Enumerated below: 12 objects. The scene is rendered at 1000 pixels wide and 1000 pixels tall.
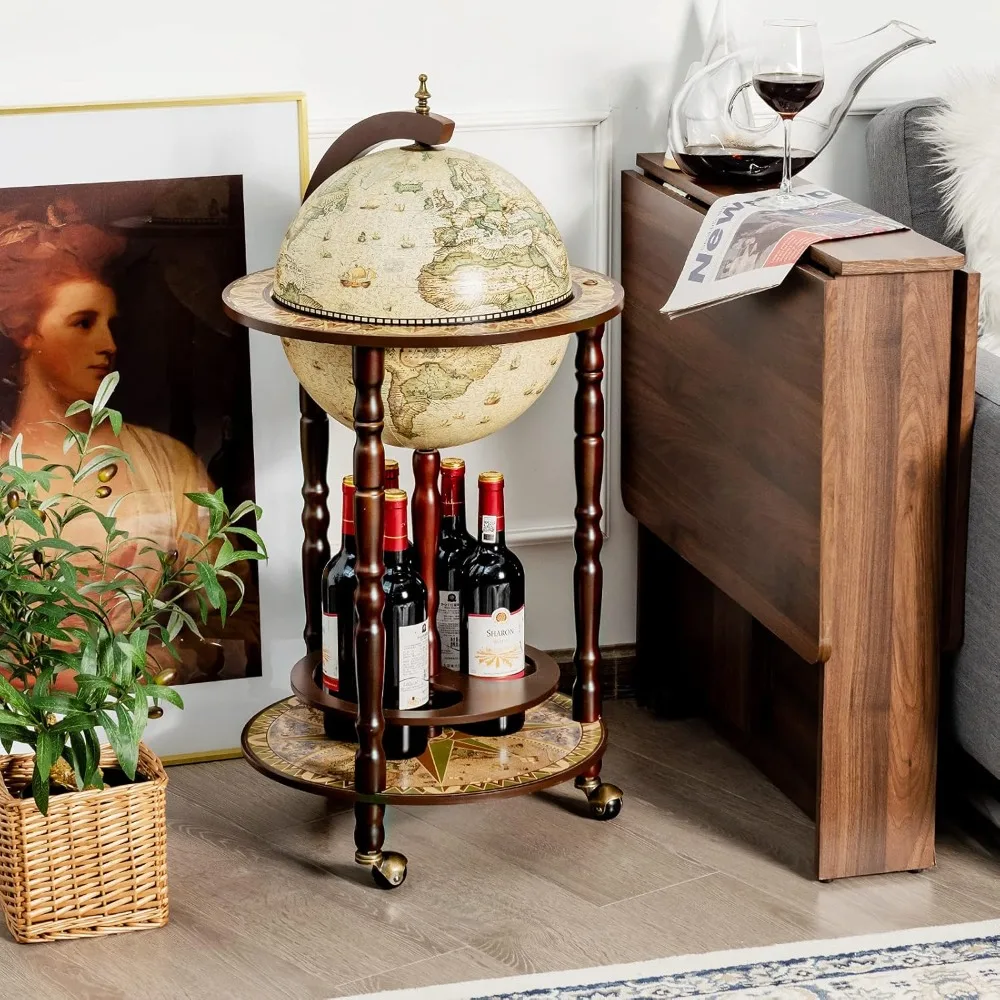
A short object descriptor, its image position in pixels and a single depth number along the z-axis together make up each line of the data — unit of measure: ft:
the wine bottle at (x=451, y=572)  13.57
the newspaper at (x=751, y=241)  11.62
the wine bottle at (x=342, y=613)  13.13
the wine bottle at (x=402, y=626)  12.72
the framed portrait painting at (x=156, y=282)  13.60
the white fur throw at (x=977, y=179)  13.75
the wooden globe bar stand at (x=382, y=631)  11.63
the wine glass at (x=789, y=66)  12.16
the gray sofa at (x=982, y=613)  11.90
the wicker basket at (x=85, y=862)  11.74
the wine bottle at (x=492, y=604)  13.29
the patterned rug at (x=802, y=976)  11.20
